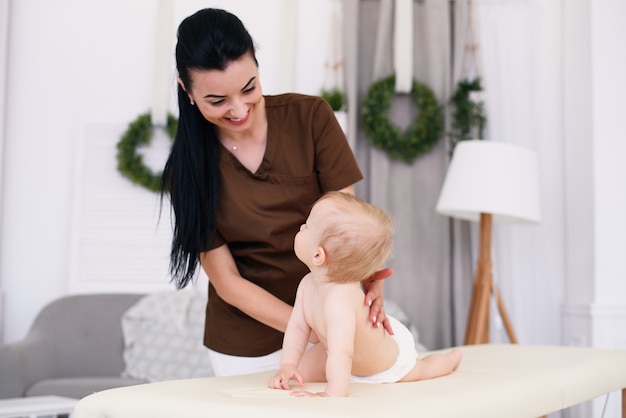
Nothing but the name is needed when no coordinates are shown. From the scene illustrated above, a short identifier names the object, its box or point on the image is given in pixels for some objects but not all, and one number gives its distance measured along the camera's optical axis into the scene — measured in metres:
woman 1.69
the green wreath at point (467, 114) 3.81
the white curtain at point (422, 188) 3.88
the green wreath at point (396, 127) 3.84
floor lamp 3.32
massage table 1.14
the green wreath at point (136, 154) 4.02
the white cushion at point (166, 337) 3.67
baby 1.37
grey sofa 3.56
